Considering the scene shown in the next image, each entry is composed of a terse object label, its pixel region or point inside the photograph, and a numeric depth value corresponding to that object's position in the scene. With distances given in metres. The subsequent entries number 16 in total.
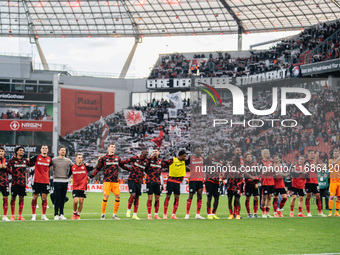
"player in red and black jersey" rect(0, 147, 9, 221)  17.17
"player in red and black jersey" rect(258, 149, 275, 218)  19.33
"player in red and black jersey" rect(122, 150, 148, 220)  18.46
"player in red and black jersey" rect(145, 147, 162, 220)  18.59
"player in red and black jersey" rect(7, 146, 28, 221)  17.31
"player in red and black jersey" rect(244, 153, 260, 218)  18.98
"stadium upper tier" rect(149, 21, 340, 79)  47.56
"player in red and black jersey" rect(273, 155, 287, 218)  19.44
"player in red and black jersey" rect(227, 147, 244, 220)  18.68
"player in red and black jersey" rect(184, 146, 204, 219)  19.01
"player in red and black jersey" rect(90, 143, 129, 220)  17.86
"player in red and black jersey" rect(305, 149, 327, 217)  19.88
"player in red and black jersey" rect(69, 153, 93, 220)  17.86
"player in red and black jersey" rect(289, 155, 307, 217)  19.90
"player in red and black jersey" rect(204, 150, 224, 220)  18.89
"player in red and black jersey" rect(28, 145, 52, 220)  17.41
